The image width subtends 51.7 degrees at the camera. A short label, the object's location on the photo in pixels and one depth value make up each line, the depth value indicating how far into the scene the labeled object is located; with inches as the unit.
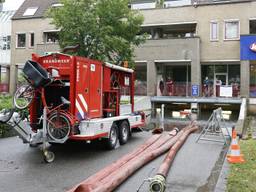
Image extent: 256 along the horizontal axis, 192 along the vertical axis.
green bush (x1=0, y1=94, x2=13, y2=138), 380.7
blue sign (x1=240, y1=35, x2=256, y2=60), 771.8
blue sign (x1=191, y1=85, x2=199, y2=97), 769.1
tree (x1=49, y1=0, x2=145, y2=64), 495.5
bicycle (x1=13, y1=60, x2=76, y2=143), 263.7
